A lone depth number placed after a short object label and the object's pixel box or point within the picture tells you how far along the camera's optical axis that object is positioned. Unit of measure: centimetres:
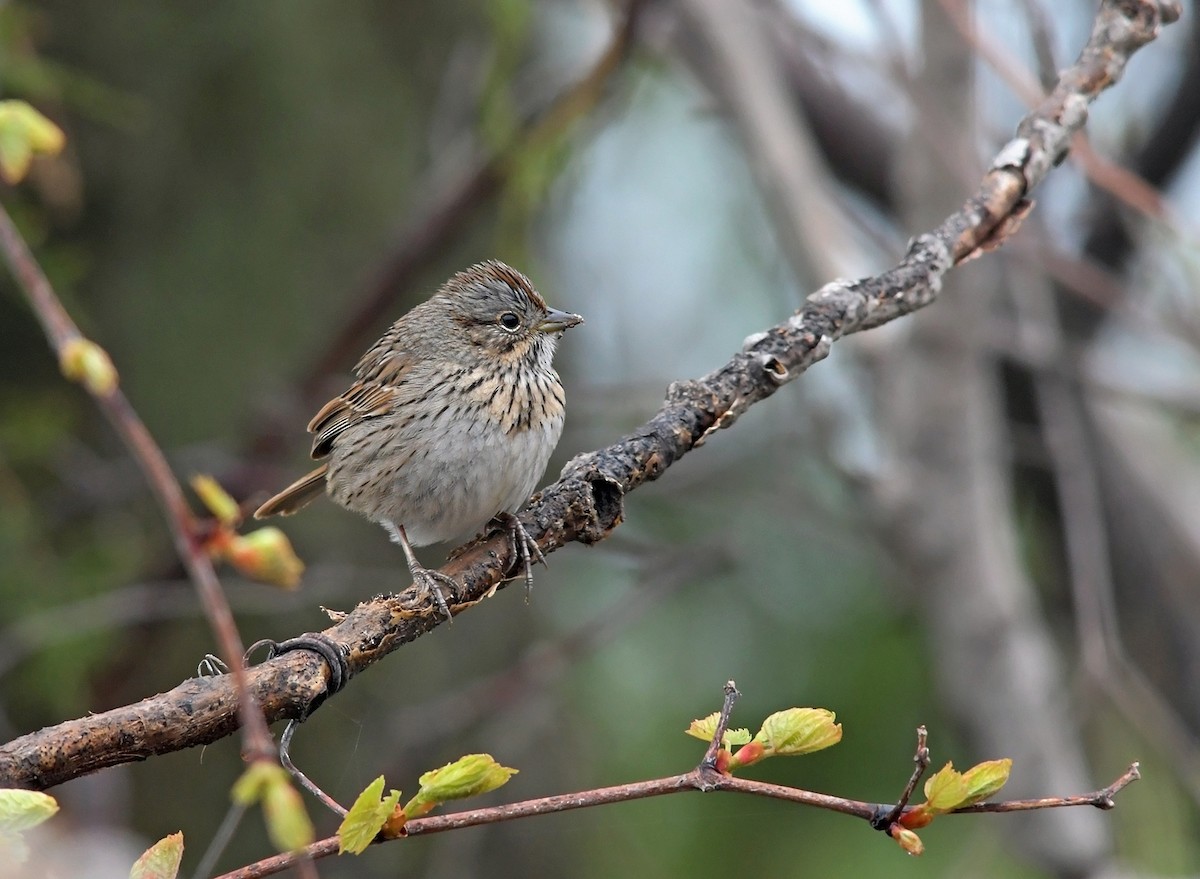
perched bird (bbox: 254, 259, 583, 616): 566
